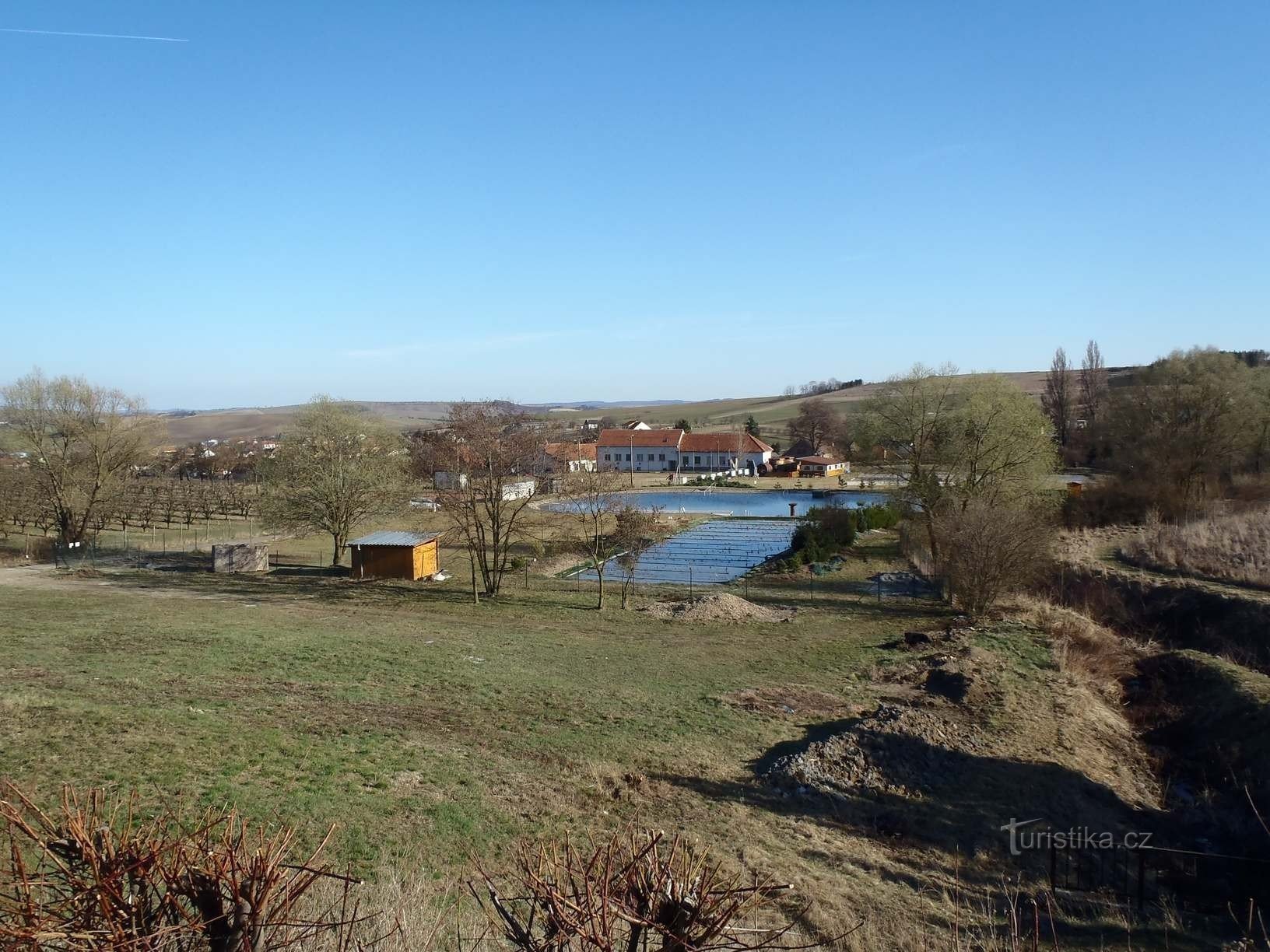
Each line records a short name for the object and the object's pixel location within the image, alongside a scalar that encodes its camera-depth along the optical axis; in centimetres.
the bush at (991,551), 2130
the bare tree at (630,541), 2555
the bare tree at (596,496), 2427
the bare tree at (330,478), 2931
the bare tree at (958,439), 2927
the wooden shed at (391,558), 2761
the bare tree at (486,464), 2294
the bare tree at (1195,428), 3403
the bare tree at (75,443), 3309
